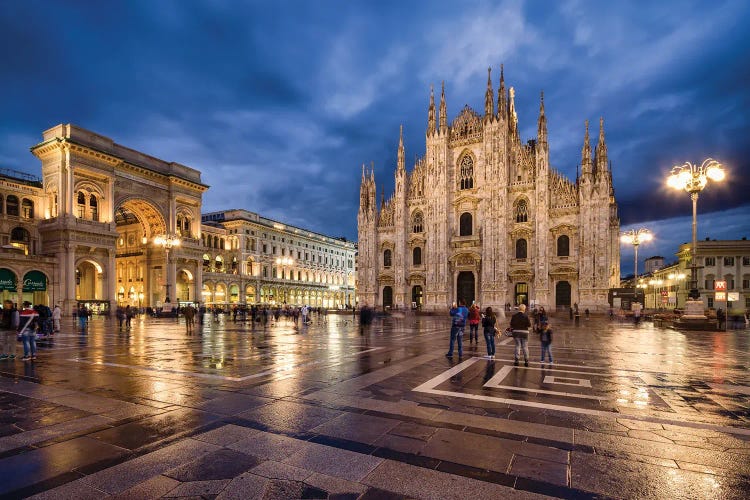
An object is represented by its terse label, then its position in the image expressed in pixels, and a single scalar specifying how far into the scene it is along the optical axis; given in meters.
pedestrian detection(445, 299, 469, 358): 10.74
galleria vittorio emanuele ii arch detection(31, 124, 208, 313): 37.50
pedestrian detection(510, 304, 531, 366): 9.45
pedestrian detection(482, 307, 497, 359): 10.33
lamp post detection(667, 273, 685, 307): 65.25
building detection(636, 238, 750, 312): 55.16
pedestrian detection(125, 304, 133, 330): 22.26
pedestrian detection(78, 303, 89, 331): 21.03
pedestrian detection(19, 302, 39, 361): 9.97
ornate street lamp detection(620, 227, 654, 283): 31.92
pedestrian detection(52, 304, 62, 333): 19.55
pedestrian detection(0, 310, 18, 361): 10.41
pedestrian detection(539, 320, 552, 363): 9.57
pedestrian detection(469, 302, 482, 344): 12.77
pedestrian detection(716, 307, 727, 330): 20.62
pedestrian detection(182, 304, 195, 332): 20.07
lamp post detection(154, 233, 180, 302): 31.50
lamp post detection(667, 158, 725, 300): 19.22
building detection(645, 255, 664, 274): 118.19
